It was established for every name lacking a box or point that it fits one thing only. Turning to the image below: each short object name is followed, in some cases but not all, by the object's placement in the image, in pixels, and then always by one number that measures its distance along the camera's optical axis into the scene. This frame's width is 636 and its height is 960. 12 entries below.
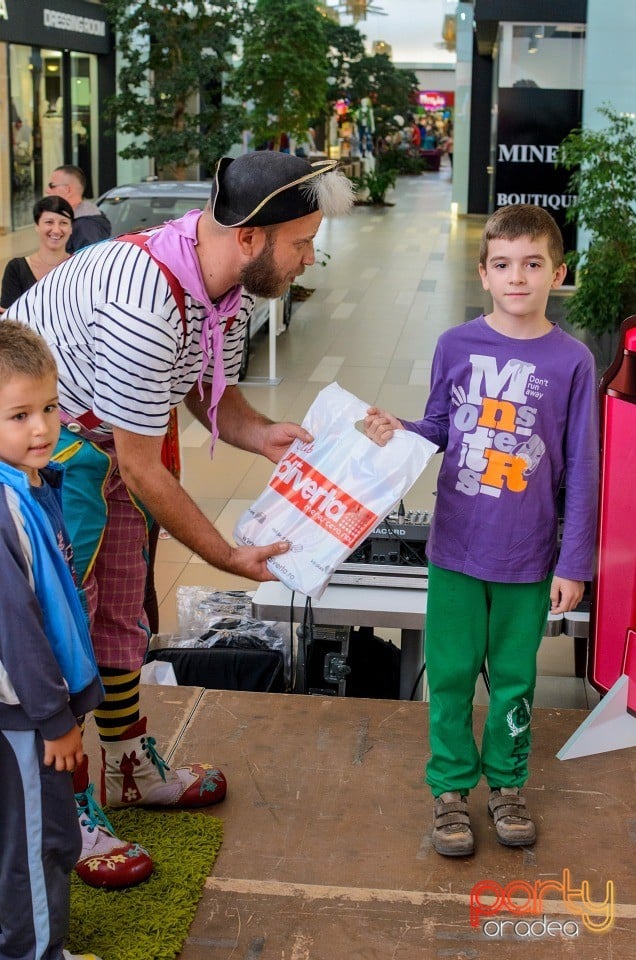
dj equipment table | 3.48
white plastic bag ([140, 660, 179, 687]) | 3.78
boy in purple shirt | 2.69
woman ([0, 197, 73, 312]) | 5.68
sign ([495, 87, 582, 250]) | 15.98
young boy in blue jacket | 2.08
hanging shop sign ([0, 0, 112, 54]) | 16.59
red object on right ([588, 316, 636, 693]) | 3.15
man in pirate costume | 2.46
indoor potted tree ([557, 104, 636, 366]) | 9.52
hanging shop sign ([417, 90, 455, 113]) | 71.00
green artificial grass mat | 2.45
